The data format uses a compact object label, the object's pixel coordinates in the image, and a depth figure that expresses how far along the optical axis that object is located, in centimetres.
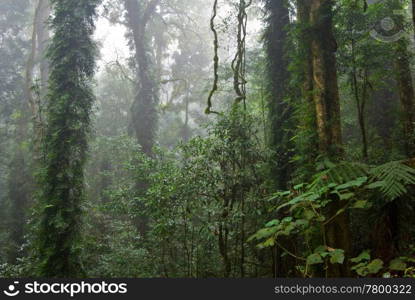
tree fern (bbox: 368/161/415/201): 232
